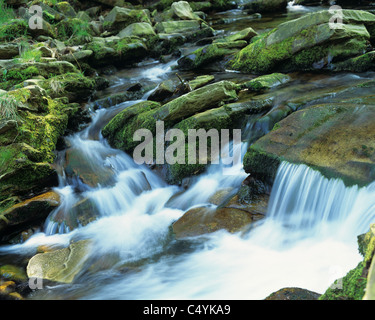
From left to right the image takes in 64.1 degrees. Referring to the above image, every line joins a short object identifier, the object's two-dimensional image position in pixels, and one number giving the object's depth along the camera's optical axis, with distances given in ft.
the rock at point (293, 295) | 8.62
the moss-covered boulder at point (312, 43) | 25.49
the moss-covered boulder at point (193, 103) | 21.42
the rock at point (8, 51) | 32.96
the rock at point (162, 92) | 27.63
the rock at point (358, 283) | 6.54
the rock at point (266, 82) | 24.73
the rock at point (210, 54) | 34.88
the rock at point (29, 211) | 16.66
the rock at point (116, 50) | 39.32
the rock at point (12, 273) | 13.55
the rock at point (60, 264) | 13.55
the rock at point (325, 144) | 12.93
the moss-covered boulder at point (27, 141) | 17.98
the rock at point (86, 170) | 20.68
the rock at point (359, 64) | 23.89
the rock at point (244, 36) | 37.47
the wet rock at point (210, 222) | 14.92
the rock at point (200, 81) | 27.73
